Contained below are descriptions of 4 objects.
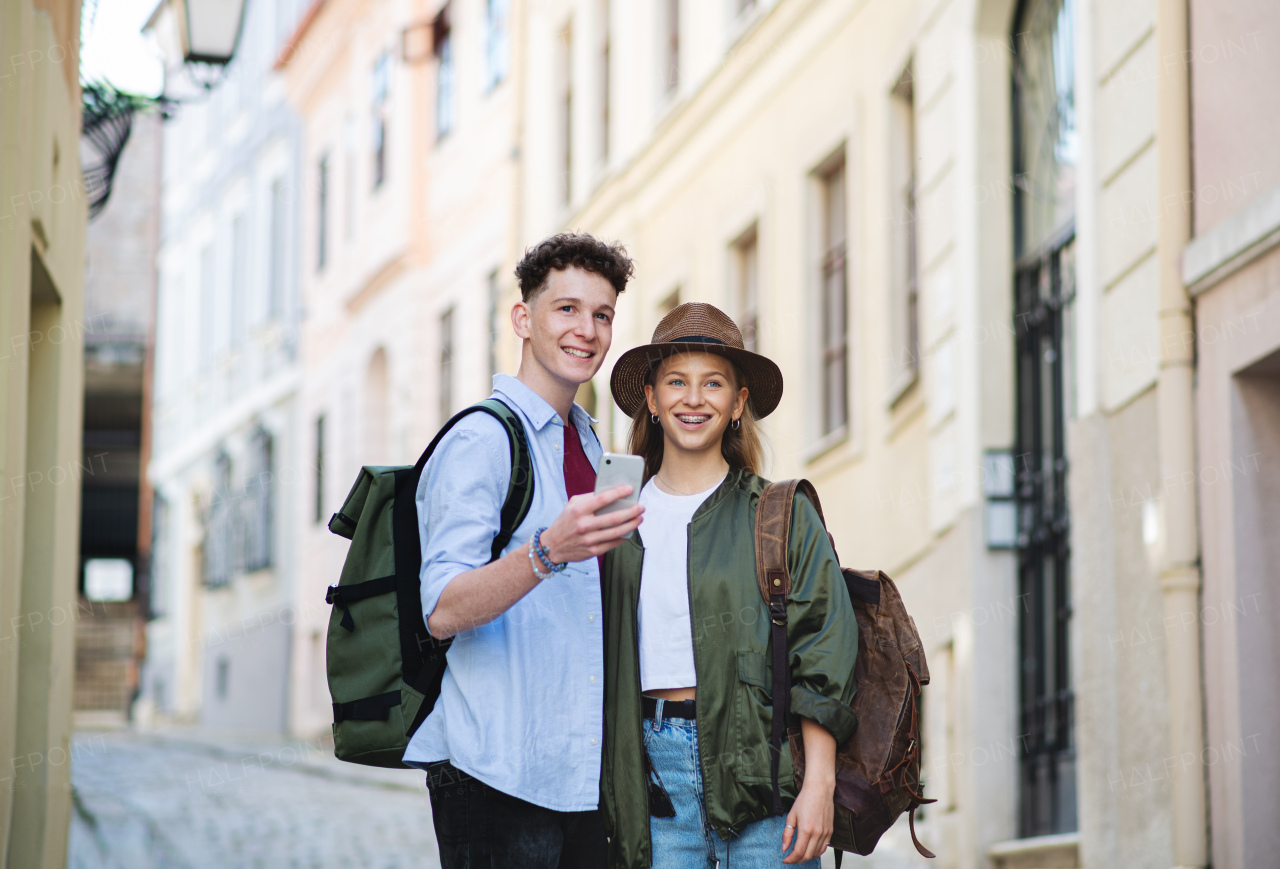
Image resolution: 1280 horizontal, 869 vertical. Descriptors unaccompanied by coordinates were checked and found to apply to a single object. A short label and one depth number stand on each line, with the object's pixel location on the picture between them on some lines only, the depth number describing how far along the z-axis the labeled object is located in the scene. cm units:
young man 364
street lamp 991
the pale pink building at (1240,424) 681
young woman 379
